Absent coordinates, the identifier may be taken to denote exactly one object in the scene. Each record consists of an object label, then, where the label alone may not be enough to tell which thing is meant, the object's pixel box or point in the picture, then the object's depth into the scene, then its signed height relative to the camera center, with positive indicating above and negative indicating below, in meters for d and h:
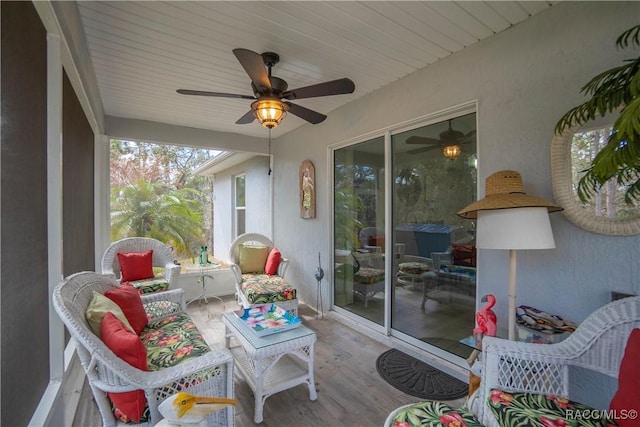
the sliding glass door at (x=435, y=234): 2.40 -0.21
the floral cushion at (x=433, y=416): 1.24 -0.94
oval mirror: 1.56 +0.13
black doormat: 2.17 -1.40
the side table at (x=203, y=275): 4.16 -0.97
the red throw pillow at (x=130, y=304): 1.96 -0.67
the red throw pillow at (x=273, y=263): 3.92 -0.72
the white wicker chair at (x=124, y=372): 1.27 -0.81
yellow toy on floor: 1.04 -0.76
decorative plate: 2.22 -0.92
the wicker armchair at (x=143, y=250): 3.37 -0.55
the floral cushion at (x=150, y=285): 3.23 -0.85
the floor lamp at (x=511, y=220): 1.53 -0.05
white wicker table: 1.95 -1.11
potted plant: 0.91 +0.28
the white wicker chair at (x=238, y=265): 3.38 -0.71
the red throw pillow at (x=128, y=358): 1.36 -0.72
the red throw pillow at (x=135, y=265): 3.40 -0.65
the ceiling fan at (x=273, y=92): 2.04 +0.94
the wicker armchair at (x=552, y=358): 1.37 -0.75
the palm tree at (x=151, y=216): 5.38 -0.07
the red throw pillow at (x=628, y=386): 1.09 -0.71
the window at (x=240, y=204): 6.93 +0.21
